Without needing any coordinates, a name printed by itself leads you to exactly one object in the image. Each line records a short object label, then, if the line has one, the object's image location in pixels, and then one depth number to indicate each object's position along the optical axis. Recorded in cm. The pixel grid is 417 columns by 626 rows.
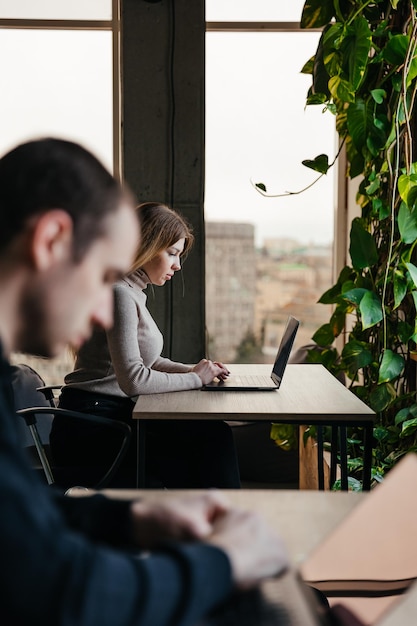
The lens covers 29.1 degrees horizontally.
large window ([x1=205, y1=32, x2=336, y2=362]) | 466
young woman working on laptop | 274
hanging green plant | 332
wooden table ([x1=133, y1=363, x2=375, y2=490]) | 243
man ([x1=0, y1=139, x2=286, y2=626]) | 75
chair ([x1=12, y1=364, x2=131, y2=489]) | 246
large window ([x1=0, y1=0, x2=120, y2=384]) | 455
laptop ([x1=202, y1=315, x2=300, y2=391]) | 283
